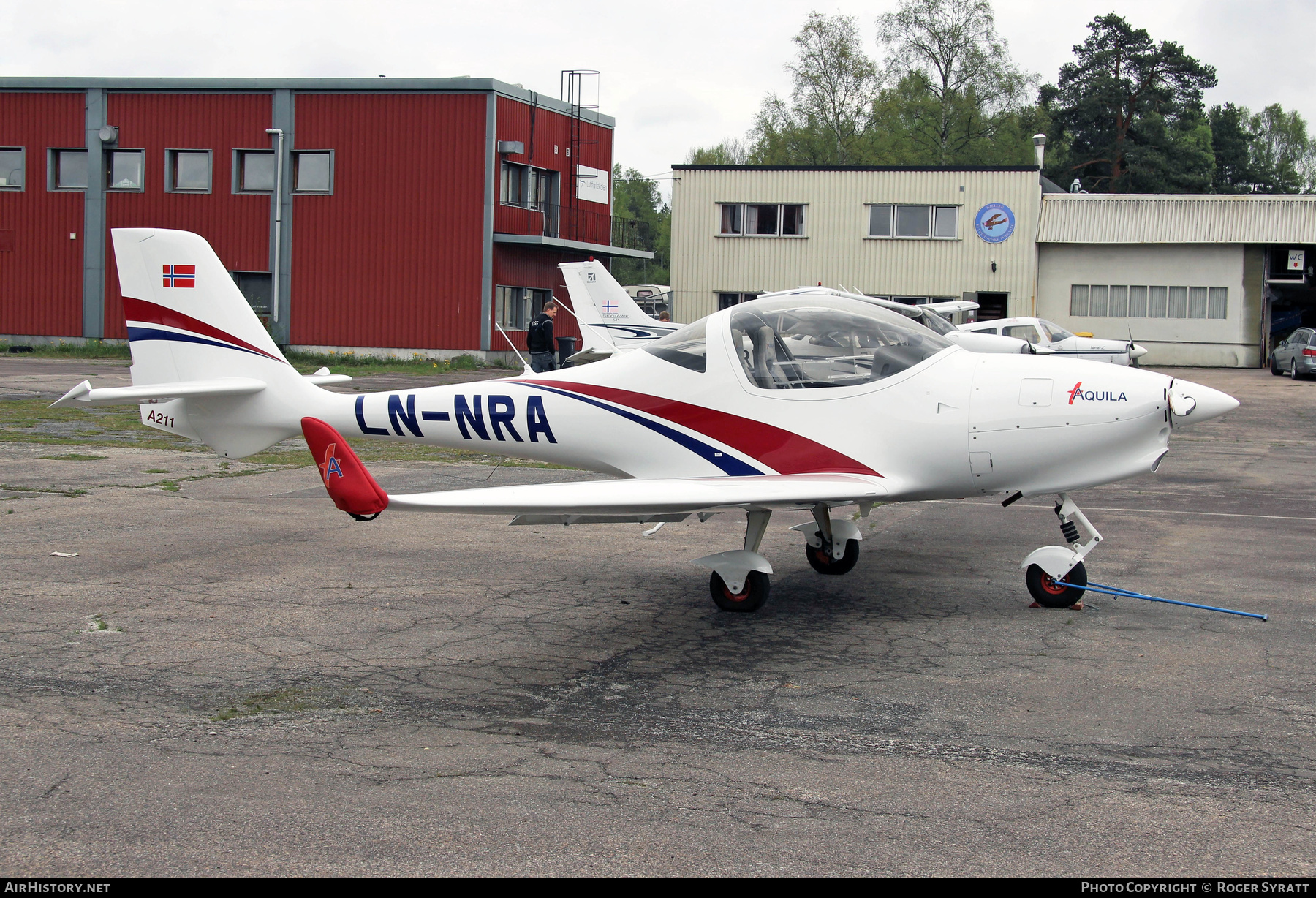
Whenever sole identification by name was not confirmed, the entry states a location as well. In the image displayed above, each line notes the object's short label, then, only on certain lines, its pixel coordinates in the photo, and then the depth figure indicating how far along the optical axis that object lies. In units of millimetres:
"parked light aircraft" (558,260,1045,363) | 25219
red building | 35812
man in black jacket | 23344
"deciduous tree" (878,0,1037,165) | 63688
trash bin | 31062
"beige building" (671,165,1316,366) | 39719
